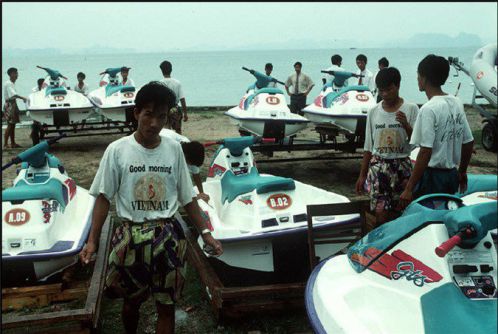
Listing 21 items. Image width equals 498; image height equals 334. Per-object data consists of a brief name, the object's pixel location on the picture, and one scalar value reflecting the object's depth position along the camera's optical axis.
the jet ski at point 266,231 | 3.79
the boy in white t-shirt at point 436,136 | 3.41
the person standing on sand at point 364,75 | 9.43
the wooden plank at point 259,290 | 3.46
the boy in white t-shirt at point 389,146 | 3.94
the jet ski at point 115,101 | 9.91
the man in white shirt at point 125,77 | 11.32
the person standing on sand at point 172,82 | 7.92
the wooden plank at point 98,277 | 3.21
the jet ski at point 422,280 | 2.04
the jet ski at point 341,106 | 7.20
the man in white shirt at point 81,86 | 12.69
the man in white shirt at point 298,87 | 10.94
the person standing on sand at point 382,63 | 9.35
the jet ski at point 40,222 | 3.73
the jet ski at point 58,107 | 9.50
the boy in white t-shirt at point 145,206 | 2.70
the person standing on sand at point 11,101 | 9.74
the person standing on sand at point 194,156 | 4.09
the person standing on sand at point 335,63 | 9.54
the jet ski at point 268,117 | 7.41
